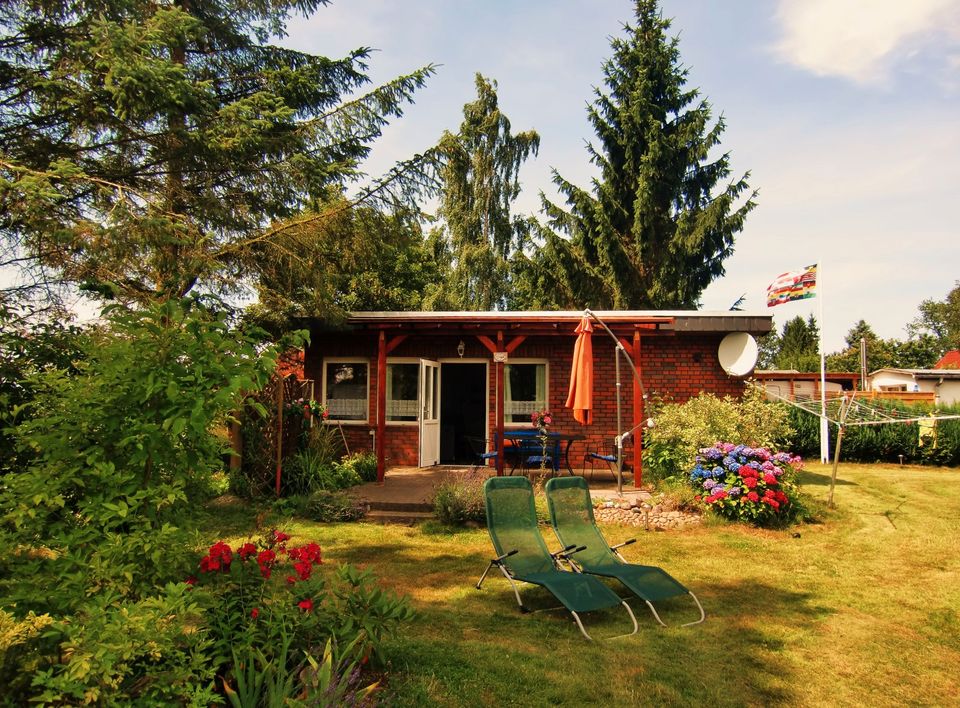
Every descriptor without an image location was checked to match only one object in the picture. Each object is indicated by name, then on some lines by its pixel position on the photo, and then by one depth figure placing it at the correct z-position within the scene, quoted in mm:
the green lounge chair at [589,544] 5184
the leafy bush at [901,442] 14328
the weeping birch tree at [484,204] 23344
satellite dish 12320
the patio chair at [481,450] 10907
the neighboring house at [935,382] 26656
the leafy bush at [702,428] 9242
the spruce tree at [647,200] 22891
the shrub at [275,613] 3102
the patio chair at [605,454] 12203
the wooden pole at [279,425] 9250
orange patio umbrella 9078
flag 16203
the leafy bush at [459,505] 8305
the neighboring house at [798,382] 19938
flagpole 14781
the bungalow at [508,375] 12500
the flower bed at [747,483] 8125
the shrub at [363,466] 11180
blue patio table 10599
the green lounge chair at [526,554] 4863
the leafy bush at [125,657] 2203
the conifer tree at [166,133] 7191
